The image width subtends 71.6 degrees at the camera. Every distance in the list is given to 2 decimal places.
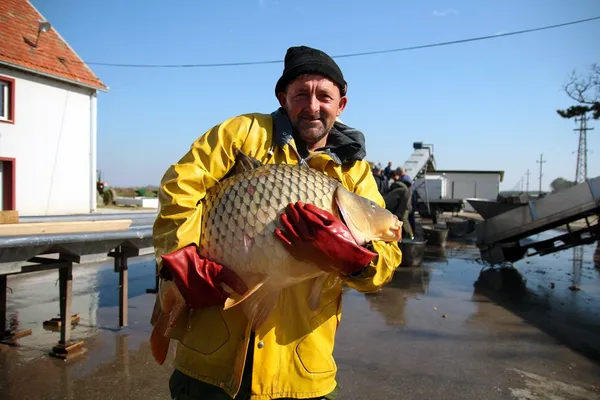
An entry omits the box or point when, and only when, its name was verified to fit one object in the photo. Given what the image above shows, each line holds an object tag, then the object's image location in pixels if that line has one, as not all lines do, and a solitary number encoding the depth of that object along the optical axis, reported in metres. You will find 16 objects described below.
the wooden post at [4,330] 4.10
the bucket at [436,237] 11.68
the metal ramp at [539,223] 6.58
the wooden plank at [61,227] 3.15
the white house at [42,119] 12.55
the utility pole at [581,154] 46.83
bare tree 14.69
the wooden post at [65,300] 3.73
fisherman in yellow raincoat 1.52
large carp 1.50
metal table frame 3.02
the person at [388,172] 13.50
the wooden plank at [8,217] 3.51
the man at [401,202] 9.38
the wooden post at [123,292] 4.40
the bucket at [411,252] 8.48
